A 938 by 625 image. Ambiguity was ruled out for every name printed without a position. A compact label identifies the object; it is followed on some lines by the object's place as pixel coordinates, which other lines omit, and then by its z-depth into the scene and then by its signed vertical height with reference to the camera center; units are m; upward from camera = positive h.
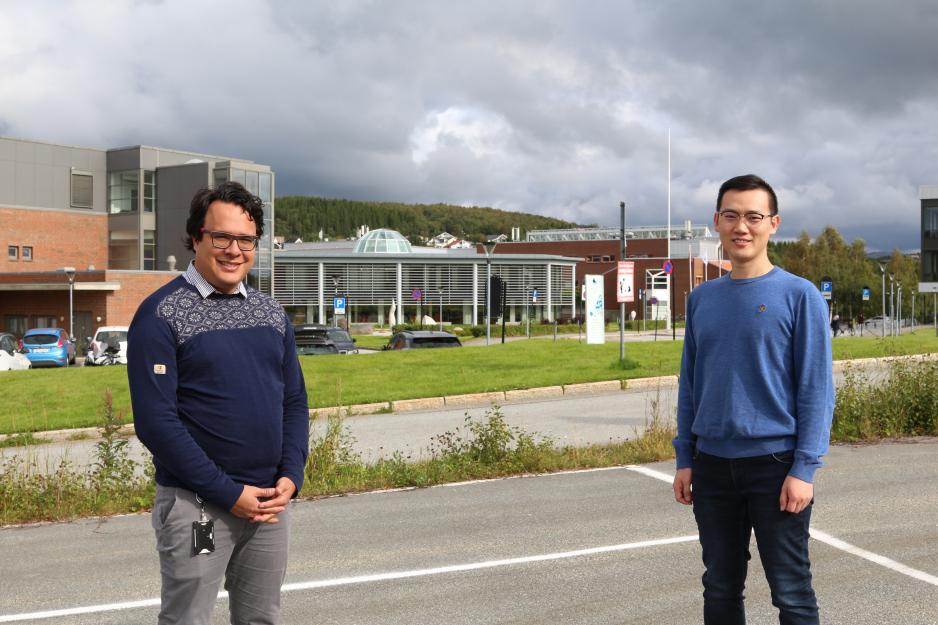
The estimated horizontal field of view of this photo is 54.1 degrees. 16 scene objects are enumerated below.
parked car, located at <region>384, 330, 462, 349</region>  30.11 -0.95
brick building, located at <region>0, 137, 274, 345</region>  58.31 +7.13
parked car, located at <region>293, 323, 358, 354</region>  34.22 -0.95
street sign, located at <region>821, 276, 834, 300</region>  31.88 +0.96
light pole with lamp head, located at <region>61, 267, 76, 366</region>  40.62 +1.66
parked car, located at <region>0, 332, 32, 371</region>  30.21 -1.56
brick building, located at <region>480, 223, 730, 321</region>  106.62 +7.23
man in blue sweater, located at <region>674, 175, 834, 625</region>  3.47 -0.39
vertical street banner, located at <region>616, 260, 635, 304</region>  23.36 +0.77
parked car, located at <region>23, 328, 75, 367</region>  34.50 -1.41
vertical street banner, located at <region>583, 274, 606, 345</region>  27.28 +0.08
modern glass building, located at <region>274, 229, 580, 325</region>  90.38 +2.85
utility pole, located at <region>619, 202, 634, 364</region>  22.88 +1.73
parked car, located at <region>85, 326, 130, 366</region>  33.53 -1.34
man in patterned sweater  3.08 -0.39
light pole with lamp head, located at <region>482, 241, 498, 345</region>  32.94 +0.63
